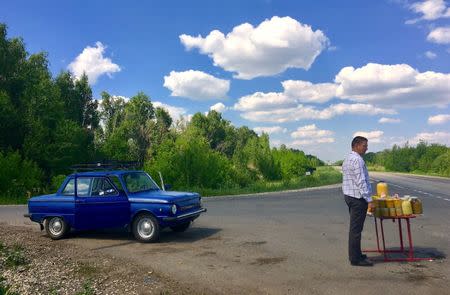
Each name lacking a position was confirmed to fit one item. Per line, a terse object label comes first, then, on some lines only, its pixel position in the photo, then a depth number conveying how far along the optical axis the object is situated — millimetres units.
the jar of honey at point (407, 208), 7590
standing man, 7418
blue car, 10016
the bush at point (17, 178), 29531
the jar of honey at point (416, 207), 7648
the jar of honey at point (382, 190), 8062
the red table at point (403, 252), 7633
